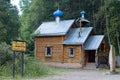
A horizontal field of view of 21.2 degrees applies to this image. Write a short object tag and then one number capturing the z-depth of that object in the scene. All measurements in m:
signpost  21.27
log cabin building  39.16
